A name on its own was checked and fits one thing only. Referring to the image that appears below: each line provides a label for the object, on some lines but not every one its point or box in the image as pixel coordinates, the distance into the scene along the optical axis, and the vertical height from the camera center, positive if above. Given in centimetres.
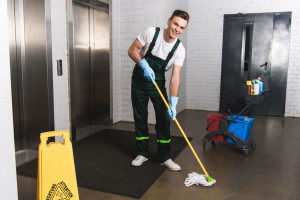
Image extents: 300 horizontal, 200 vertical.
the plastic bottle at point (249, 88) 338 -21
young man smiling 267 -6
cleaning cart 324 -70
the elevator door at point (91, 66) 396 +4
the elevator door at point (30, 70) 299 -2
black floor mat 247 -99
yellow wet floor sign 166 -61
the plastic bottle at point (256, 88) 338 -21
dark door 534 +26
